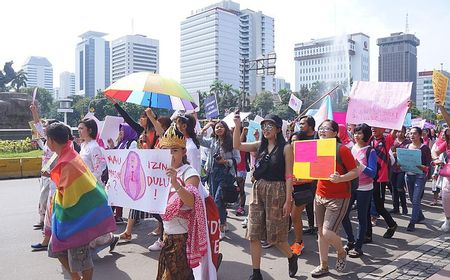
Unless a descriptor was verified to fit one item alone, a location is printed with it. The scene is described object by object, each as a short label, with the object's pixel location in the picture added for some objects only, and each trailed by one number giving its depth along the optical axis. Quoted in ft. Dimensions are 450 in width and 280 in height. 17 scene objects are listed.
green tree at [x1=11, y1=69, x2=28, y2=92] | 261.85
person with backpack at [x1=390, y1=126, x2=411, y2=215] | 28.48
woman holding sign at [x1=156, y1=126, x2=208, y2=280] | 11.42
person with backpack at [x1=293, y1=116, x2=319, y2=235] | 19.71
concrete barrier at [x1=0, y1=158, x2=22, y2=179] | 48.01
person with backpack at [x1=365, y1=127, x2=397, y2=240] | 22.12
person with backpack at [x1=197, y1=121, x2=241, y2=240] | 21.49
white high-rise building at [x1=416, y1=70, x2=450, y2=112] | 316.68
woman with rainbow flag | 12.14
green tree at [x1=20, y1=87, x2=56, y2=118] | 294.62
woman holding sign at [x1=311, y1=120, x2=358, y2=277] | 15.76
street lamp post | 97.08
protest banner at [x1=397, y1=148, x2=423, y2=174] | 24.91
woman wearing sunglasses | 14.60
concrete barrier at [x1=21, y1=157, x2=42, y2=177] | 49.67
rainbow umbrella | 16.40
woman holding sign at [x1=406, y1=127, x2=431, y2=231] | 24.04
